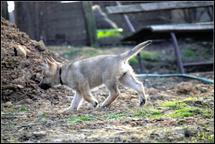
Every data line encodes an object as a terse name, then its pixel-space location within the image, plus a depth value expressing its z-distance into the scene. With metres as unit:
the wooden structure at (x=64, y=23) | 15.96
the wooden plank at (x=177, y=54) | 13.59
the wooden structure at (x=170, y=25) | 13.38
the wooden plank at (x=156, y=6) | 14.49
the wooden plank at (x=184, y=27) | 13.24
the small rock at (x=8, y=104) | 7.58
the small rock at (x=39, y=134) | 5.44
